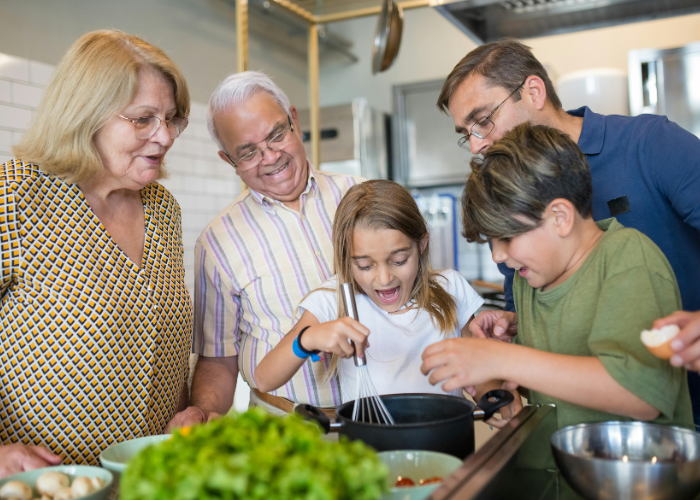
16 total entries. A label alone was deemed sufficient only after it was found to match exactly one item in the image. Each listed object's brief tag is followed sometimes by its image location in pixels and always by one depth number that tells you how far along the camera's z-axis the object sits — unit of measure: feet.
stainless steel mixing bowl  2.56
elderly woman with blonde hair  4.05
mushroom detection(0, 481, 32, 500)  2.83
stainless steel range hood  7.64
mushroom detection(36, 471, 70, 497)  2.93
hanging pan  8.55
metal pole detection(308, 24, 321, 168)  12.34
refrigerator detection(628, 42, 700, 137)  12.24
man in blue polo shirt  4.78
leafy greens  1.90
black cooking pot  2.86
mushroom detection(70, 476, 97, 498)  2.78
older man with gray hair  5.99
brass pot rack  11.09
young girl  4.92
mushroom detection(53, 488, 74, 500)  2.79
